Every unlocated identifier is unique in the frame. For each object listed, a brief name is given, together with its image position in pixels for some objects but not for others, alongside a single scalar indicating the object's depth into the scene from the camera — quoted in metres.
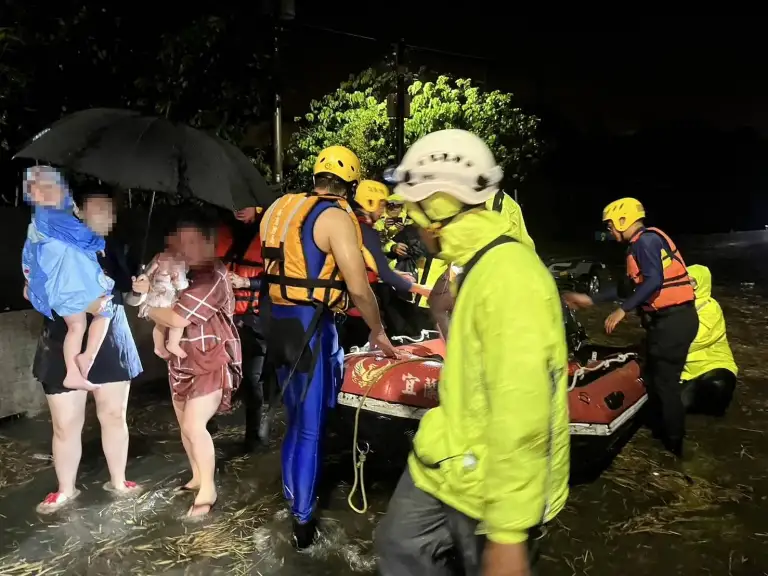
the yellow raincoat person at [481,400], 1.98
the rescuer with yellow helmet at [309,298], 3.73
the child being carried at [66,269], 4.02
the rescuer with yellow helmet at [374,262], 5.38
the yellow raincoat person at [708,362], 6.32
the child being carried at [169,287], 4.03
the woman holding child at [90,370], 4.17
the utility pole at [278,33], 7.58
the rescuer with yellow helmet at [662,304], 5.27
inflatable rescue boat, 4.70
